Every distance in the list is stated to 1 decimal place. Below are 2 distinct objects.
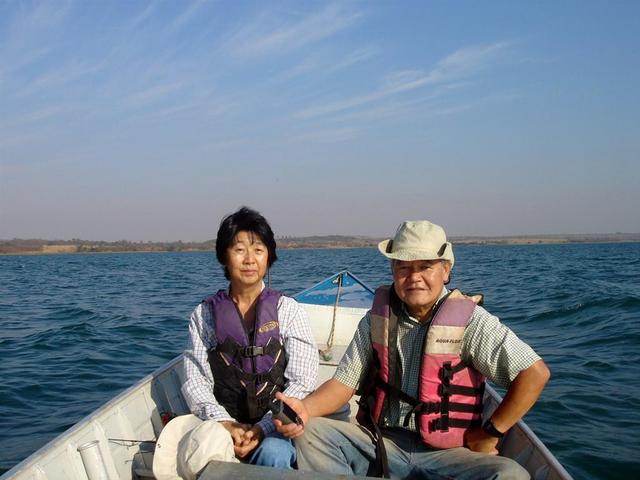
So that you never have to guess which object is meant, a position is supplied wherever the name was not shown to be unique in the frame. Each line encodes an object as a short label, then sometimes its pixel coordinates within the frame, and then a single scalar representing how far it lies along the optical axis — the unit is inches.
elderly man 102.3
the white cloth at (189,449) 105.0
